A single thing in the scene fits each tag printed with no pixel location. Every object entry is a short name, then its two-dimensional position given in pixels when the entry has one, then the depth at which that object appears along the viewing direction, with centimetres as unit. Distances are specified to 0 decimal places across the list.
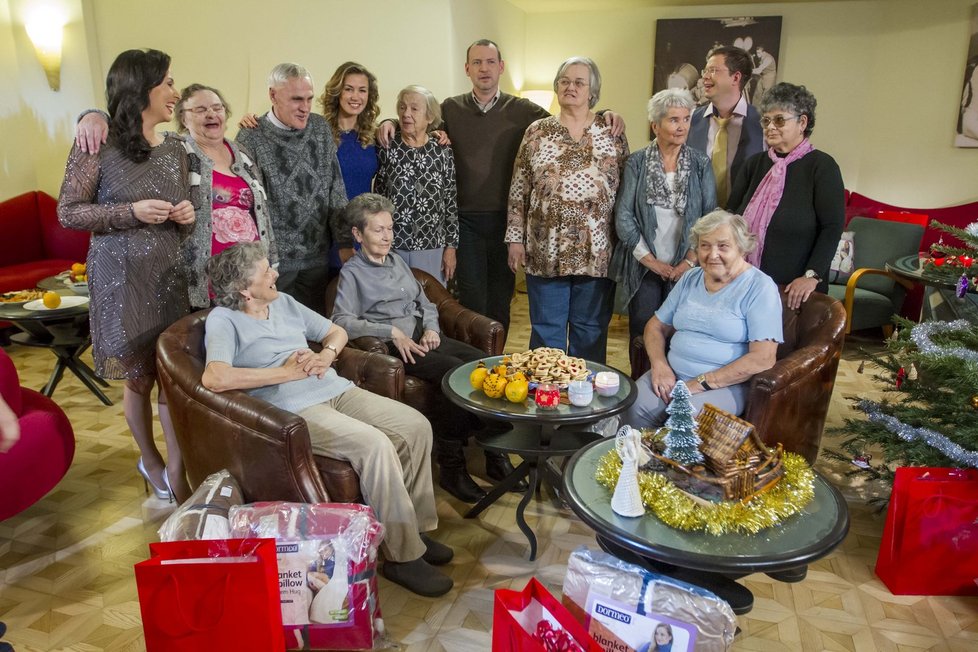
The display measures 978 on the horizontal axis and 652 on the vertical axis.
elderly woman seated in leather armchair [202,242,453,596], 214
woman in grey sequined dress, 227
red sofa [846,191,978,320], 481
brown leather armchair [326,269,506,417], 277
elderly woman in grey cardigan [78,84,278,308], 254
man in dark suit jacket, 312
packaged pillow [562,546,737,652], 149
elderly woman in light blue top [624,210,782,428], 239
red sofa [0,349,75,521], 224
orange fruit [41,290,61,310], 336
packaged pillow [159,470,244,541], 184
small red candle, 221
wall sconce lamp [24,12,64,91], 489
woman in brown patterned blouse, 307
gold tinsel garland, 154
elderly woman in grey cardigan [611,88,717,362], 289
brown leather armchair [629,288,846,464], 233
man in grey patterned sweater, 288
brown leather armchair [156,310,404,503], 199
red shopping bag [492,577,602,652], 142
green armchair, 462
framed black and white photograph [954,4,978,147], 508
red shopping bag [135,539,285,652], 164
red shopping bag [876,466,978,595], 210
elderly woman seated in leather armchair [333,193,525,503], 279
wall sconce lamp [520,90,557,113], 630
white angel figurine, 159
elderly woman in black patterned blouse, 319
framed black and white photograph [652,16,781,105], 593
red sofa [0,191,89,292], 490
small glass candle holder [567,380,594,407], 222
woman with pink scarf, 269
